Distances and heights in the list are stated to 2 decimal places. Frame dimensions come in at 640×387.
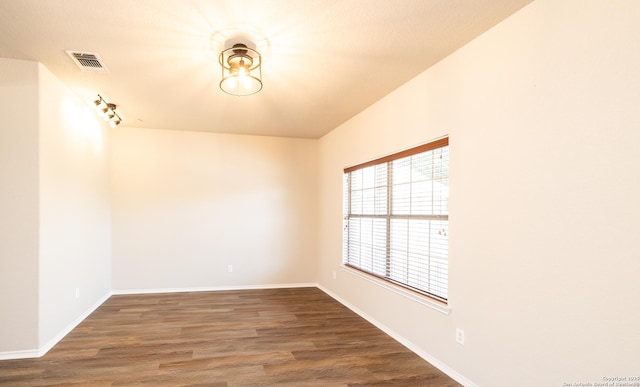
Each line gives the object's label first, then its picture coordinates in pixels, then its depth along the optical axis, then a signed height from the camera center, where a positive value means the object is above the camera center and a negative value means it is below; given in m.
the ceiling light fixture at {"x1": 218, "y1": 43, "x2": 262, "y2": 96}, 2.70 +1.02
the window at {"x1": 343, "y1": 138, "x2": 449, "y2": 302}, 3.02 -0.30
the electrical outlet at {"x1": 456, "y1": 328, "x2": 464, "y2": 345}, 2.62 -1.09
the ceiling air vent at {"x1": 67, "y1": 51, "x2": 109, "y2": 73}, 2.88 +1.08
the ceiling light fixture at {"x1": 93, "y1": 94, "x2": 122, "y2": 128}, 3.99 +0.91
